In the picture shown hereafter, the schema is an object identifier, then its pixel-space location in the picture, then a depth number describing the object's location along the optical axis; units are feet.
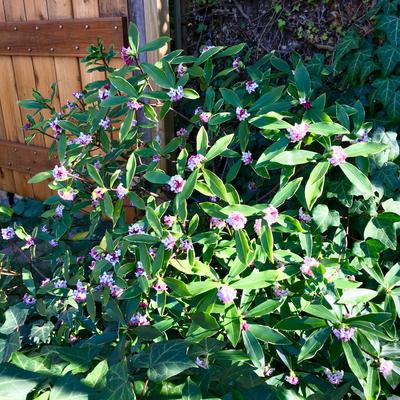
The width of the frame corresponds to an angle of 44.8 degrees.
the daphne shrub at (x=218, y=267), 4.03
